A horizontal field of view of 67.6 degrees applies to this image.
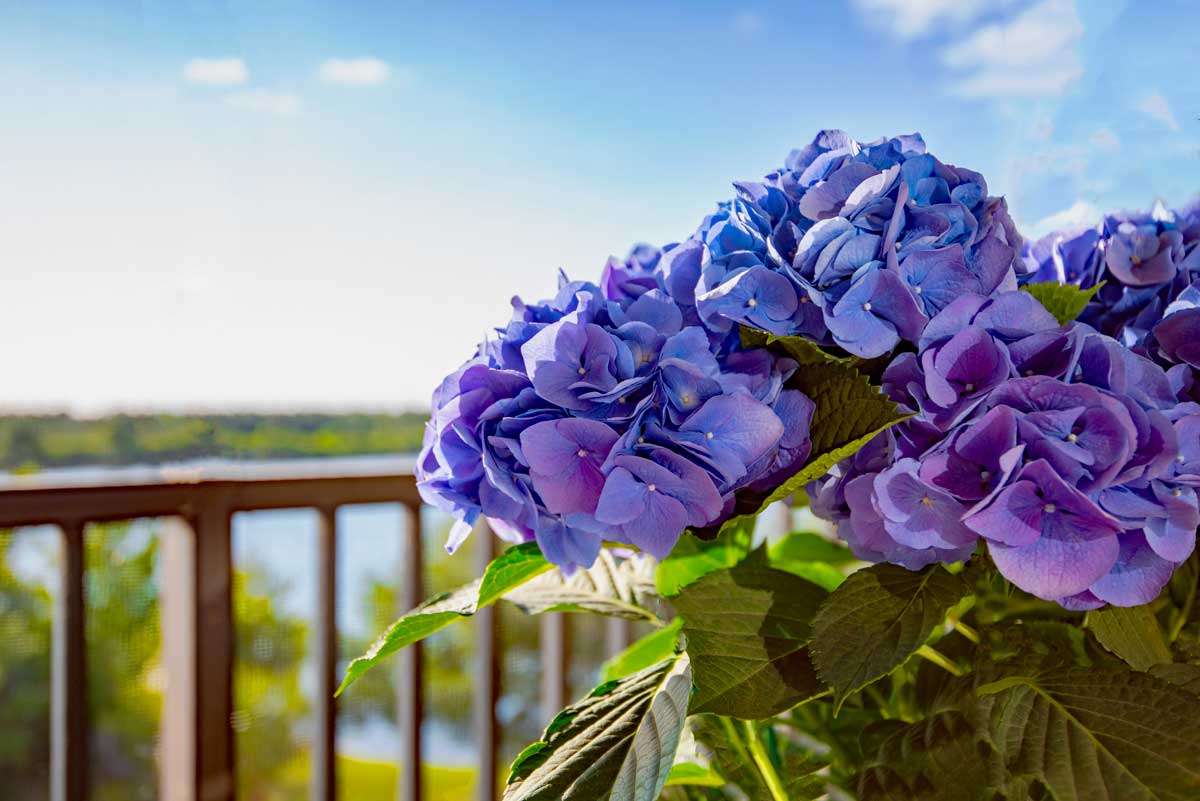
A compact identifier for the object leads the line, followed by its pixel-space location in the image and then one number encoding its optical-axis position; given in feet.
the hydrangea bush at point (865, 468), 1.10
